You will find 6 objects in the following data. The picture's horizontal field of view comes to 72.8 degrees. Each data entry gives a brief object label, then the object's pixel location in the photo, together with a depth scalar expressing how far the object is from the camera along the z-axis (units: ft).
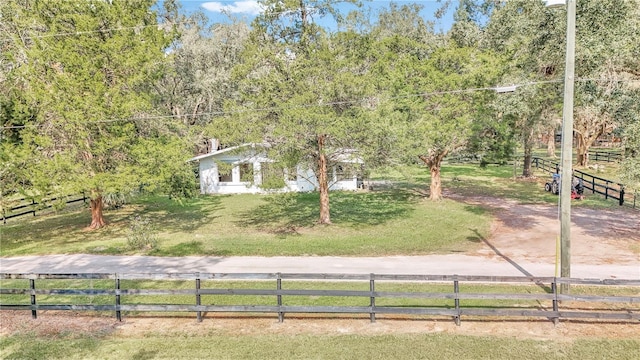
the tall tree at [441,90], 73.92
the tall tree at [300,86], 59.82
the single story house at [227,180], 109.09
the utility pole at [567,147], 32.07
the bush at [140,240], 59.06
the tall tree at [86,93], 62.34
